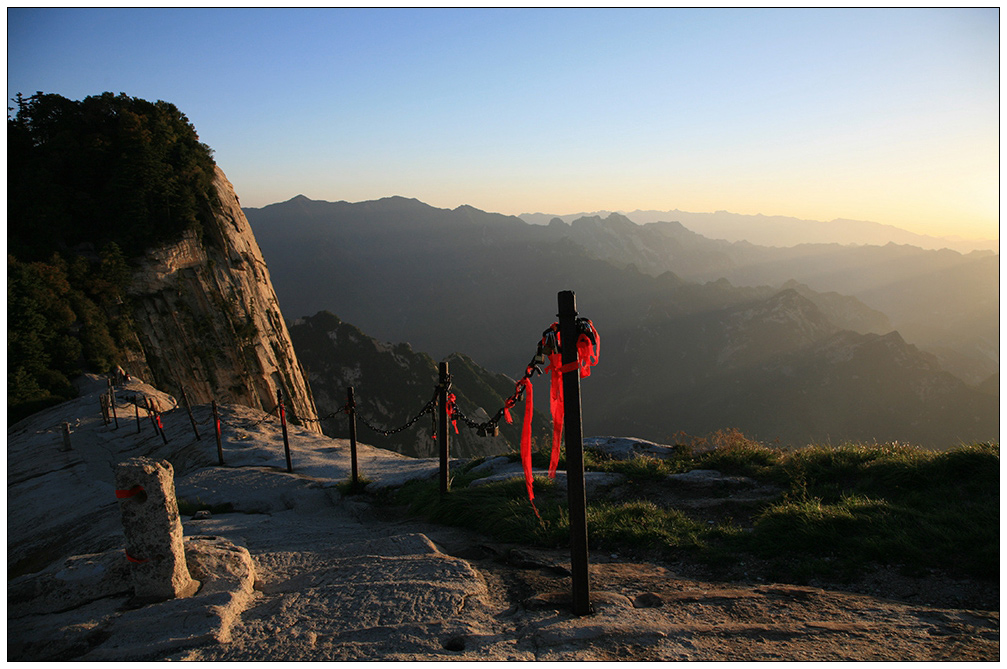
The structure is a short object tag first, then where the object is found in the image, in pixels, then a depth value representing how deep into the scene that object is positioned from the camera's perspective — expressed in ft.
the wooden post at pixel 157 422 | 50.47
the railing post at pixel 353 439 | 33.34
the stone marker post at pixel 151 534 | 14.84
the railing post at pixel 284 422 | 39.67
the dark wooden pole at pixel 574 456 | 14.67
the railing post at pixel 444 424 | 27.66
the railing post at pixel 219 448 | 41.57
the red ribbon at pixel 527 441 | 17.61
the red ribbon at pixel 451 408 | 28.48
